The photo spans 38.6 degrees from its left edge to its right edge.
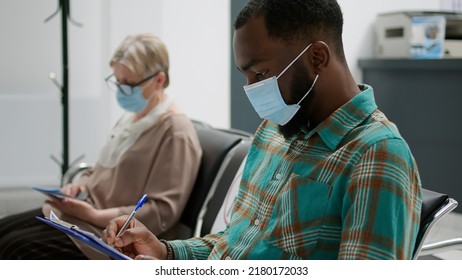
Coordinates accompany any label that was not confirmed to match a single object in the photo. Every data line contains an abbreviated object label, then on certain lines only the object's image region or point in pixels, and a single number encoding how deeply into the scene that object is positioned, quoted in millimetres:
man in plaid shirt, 1100
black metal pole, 3719
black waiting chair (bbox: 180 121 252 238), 2266
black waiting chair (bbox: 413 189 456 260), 1305
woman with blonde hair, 2230
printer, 4539
